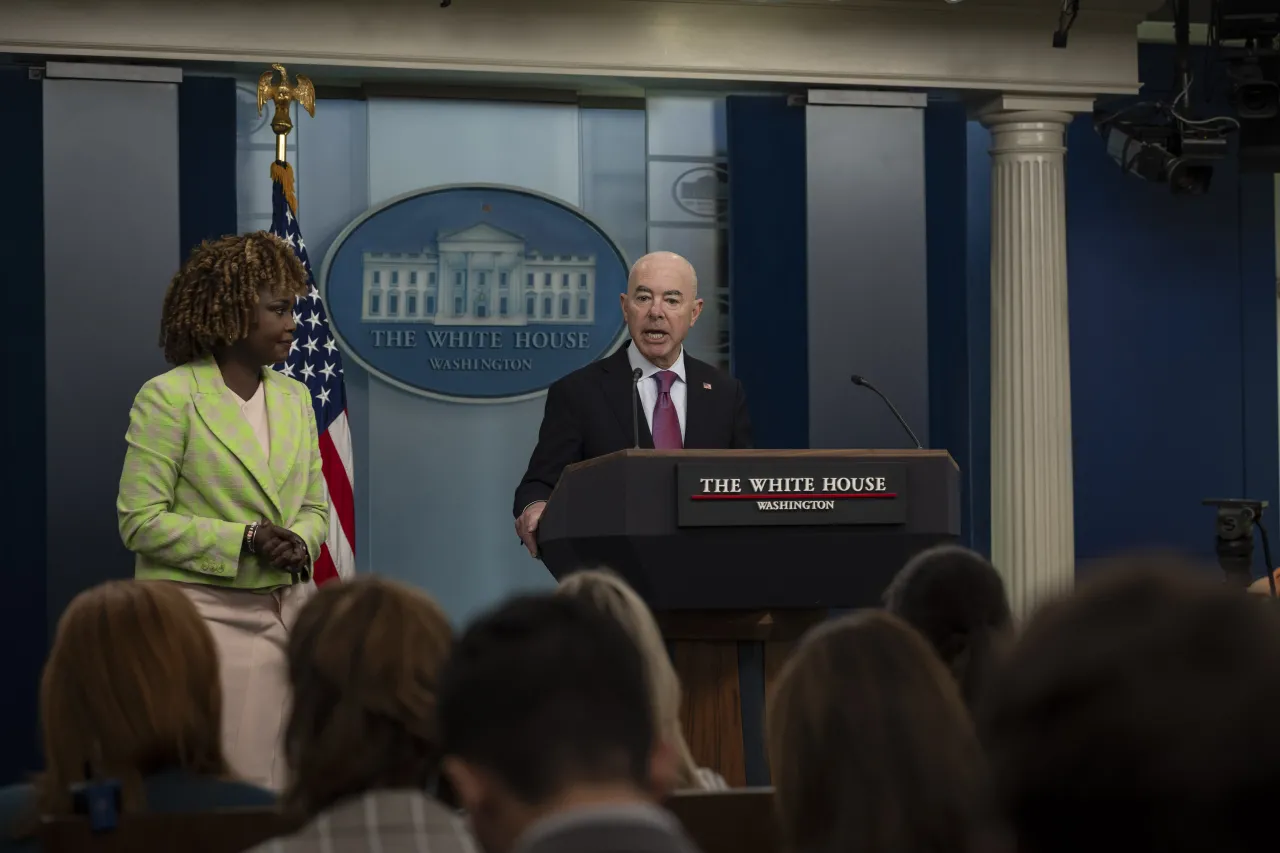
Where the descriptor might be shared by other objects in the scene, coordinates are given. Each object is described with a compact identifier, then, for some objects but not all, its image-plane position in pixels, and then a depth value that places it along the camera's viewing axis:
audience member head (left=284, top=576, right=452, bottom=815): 3.05
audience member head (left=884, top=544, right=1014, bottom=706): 4.59
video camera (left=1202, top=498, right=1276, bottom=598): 10.74
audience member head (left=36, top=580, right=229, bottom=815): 3.77
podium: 5.85
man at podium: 7.90
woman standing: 7.00
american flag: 9.98
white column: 12.09
